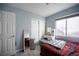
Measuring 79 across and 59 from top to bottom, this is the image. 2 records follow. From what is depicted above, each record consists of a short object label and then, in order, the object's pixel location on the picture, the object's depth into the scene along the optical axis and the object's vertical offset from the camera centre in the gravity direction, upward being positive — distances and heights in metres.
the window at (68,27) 2.58 +0.17
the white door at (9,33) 2.53 -0.20
